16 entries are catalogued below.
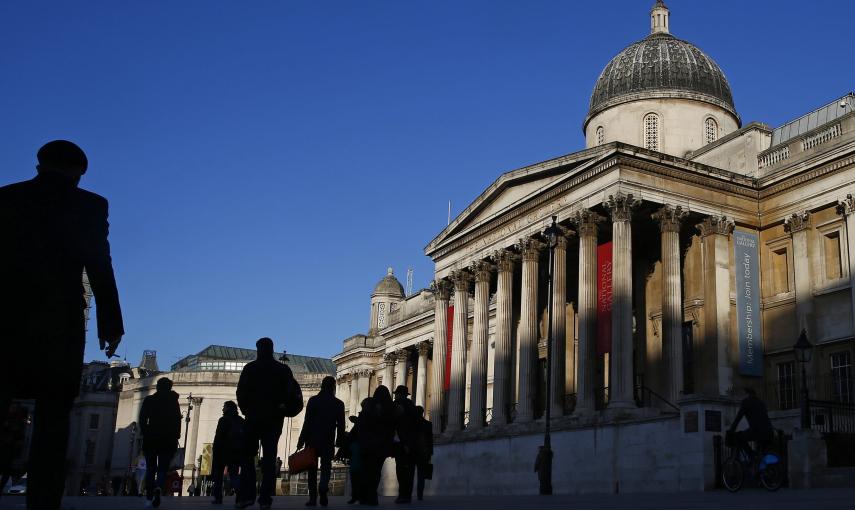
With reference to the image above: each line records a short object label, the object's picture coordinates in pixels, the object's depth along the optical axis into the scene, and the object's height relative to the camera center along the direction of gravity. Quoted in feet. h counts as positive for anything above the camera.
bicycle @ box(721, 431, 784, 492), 58.80 +1.63
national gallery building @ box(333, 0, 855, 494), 101.45 +23.92
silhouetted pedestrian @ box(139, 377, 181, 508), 49.96 +1.92
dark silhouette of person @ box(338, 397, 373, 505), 50.36 +1.17
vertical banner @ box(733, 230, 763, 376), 108.37 +21.76
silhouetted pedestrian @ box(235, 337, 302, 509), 40.96 +2.59
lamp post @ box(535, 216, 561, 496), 93.40 +3.13
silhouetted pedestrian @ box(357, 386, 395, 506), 49.44 +1.92
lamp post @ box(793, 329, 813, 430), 81.66 +12.53
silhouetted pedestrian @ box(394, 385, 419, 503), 53.72 +2.08
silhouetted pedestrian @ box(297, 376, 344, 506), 49.70 +2.38
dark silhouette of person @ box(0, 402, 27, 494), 41.39 +1.05
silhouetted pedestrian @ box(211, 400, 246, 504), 55.93 +1.54
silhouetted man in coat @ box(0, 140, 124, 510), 19.92 +3.53
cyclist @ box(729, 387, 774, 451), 59.00 +4.50
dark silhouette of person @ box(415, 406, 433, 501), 55.77 +1.78
